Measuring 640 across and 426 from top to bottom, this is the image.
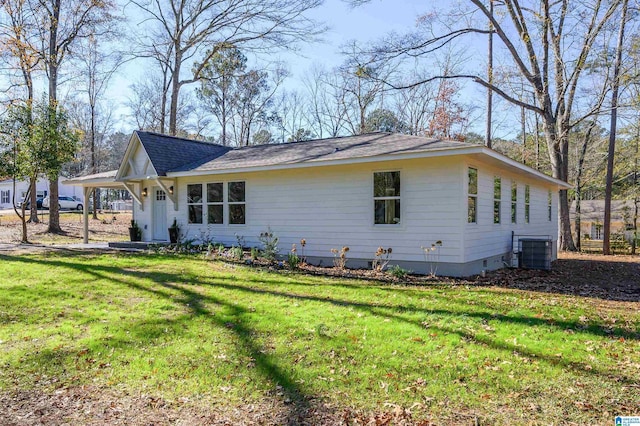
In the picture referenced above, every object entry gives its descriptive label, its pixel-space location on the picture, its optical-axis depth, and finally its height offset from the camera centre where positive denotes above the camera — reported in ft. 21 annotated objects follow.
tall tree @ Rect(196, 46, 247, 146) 92.64 +31.67
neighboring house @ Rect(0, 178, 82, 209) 152.35 +7.38
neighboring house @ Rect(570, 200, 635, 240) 108.17 -1.11
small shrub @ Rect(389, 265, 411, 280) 31.71 -4.50
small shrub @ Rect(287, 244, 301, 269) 34.83 -3.99
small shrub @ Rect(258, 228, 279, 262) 37.70 -2.94
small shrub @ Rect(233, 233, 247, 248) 43.19 -2.95
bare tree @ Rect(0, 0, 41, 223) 55.93 +22.70
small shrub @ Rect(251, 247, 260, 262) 38.50 -3.79
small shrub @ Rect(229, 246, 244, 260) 38.34 -3.75
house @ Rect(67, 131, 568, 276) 32.60 +1.50
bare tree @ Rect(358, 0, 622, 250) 50.70 +20.12
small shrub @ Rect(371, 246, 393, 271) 34.14 -3.83
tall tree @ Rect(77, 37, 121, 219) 86.07 +28.94
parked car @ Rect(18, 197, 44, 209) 136.59 +3.21
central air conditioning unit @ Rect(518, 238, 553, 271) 38.91 -3.84
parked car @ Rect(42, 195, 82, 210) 131.22 +2.62
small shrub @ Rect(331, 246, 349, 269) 34.65 -3.83
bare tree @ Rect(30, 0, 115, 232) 63.57 +27.77
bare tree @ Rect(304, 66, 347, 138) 107.65 +26.67
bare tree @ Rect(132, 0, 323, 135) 79.15 +34.74
